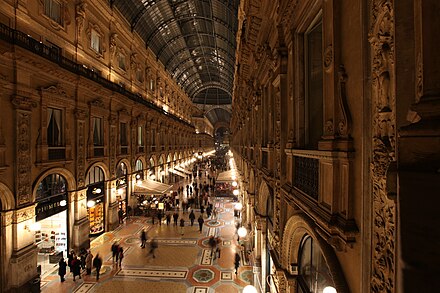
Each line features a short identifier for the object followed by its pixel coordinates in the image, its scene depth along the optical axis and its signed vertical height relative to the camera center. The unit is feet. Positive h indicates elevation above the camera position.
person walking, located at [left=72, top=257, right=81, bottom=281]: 31.45 -16.13
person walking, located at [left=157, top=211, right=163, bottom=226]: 53.57 -16.23
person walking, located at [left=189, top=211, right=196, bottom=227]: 52.10 -16.02
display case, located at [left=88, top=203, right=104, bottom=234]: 45.62 -14.34
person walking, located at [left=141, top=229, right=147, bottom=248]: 41.69 -16.54
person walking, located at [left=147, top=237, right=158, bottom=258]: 38.78 -16.90
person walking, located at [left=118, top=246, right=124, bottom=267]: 34.73 -16.03
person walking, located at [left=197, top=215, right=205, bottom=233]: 49.34 -16.23
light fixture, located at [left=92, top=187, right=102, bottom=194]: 44.78 -8.65
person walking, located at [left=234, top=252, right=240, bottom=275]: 32.78 -16.24
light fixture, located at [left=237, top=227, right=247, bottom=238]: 32.16 -11.83
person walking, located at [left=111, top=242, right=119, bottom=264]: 35.61 -15.74
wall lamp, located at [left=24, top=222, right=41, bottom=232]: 29.15 -10.02
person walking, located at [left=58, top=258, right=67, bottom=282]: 30.76 -15.77
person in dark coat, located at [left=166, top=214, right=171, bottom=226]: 54.00 -16.63
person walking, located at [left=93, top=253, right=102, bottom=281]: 31.60 -15.86
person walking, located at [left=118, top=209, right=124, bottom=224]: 53.84 -16.03
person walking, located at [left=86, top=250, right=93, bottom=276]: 32.96 -16.56
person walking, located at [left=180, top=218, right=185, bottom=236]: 47.96 -16.44
